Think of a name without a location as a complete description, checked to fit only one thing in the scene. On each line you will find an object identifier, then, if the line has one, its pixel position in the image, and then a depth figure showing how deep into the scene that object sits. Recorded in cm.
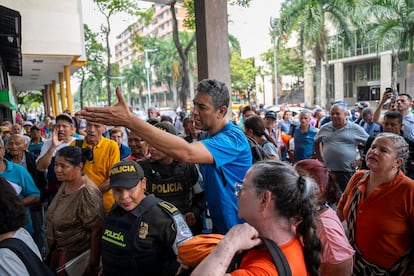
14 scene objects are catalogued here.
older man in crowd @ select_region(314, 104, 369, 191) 540
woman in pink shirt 206
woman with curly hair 263
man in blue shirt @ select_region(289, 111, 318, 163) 713
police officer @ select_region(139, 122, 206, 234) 304
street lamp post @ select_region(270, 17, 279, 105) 2708
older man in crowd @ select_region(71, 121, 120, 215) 370
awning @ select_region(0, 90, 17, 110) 1355
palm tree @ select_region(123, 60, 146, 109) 6969
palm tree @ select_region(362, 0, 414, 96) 2155
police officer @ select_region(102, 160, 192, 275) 220
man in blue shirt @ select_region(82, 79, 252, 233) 224
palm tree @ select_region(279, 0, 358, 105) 2491
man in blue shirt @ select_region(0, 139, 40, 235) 366
